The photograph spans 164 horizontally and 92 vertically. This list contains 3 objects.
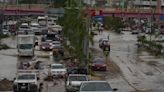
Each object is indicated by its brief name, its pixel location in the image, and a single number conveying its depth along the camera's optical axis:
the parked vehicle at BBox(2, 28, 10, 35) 112.19
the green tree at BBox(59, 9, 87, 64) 55.86
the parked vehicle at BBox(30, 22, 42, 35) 108.47
